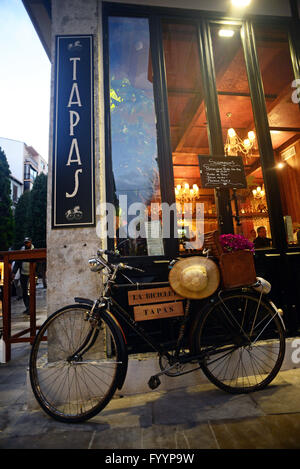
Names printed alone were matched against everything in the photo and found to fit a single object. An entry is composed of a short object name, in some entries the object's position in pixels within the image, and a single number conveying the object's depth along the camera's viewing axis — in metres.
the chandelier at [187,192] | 6.55
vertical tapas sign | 3.12
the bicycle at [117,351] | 2.46
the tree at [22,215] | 37.91
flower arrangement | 2.76
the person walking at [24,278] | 7.75
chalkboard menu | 3.68
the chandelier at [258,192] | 3.98
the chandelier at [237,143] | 4.69
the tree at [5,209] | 28.88
